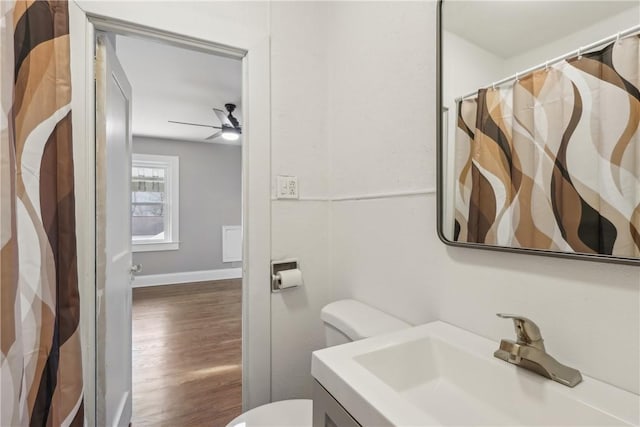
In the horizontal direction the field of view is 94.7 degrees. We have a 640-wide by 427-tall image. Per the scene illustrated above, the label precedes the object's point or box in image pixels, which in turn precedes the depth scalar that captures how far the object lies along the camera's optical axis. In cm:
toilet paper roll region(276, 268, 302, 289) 132
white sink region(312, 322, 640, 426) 52
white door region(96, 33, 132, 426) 111
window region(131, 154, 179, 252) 458
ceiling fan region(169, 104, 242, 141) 327
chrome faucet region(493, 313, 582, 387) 59
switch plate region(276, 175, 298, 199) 135
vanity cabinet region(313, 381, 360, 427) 59
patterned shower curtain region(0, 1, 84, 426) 65
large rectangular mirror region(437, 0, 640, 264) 57
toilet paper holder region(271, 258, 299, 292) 133
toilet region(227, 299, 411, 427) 103
